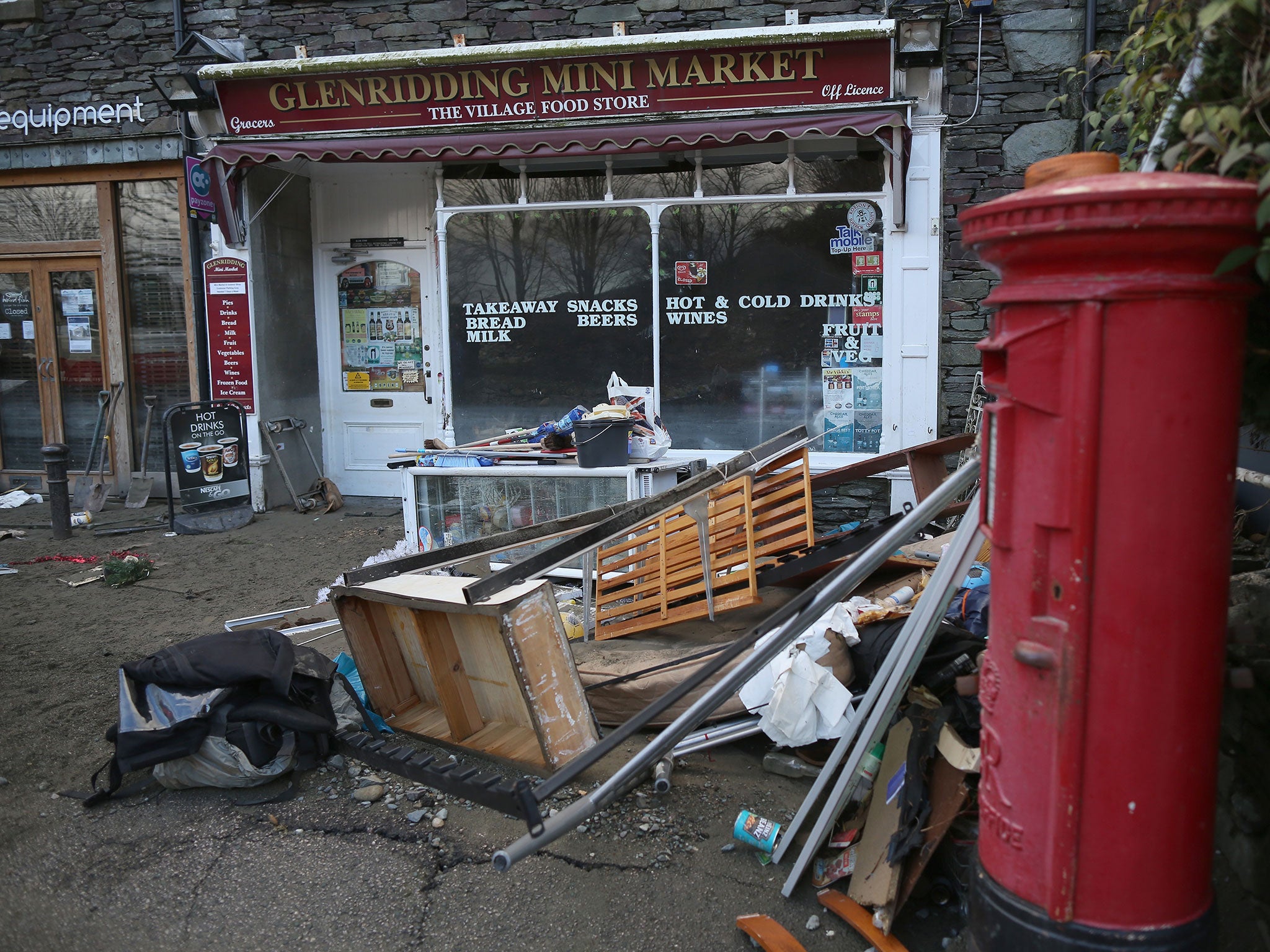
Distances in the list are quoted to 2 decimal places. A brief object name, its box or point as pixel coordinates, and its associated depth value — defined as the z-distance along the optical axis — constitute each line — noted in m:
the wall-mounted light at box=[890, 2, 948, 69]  6.61
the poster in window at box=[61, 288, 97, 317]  9.48
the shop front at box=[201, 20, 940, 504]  6.98
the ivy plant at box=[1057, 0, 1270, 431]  1.60
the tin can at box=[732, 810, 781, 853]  2.95
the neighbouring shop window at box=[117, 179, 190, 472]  9.08
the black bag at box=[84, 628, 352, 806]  3.36
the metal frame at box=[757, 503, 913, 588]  4.18
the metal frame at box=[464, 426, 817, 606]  2.88
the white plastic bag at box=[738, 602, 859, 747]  3.36
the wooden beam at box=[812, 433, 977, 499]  4.50
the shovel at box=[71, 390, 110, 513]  9.09
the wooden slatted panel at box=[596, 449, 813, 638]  4.16
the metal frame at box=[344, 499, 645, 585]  3.40
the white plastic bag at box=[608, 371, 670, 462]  5.90
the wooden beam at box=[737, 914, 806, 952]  2.47
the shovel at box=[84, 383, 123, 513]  8.98
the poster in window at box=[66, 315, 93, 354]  9.54
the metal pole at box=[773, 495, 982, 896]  2.37
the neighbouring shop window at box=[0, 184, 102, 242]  9.31
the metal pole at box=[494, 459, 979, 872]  2.05
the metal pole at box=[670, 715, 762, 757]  3.54
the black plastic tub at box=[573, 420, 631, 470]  5.63
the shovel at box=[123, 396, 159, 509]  9.09
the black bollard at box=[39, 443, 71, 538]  7.86
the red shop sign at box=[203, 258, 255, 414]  8.37
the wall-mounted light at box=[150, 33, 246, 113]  8.02
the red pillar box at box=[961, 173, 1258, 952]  1.58
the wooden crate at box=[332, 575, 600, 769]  3.17
